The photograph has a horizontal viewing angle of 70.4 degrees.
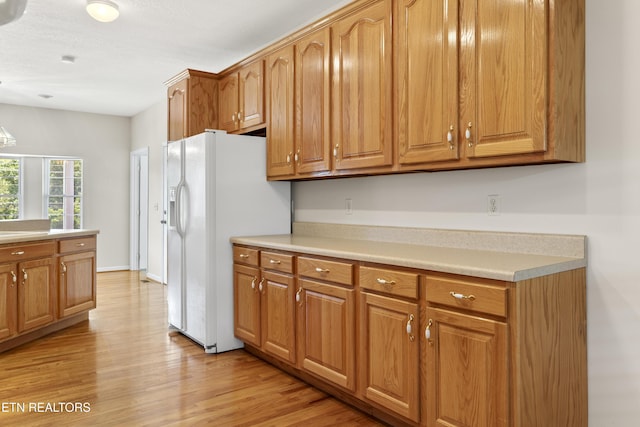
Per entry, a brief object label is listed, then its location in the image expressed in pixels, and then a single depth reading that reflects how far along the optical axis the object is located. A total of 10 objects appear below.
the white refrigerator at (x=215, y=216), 3.43
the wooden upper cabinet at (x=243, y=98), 3.65
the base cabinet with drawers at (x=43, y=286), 3.42
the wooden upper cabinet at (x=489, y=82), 1.88
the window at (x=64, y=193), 6.98
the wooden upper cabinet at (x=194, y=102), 4.11
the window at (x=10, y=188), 6.62
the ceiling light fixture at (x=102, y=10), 3.17
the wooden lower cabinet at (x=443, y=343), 1.72
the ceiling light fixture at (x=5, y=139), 4.77
